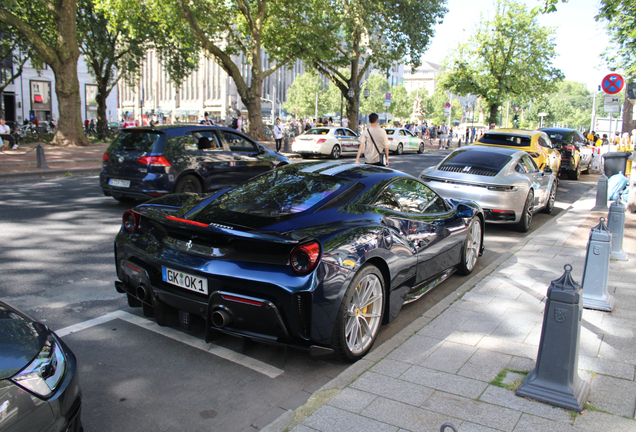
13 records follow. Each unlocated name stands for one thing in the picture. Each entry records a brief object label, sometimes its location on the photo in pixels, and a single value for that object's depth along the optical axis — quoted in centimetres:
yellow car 1273
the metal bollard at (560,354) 299
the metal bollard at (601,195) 1100
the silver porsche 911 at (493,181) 831
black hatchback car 895
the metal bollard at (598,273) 478
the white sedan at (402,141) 3064
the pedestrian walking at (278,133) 2570
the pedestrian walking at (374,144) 1022
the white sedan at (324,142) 2414
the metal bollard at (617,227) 684
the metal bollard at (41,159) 1584
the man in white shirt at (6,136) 2175
